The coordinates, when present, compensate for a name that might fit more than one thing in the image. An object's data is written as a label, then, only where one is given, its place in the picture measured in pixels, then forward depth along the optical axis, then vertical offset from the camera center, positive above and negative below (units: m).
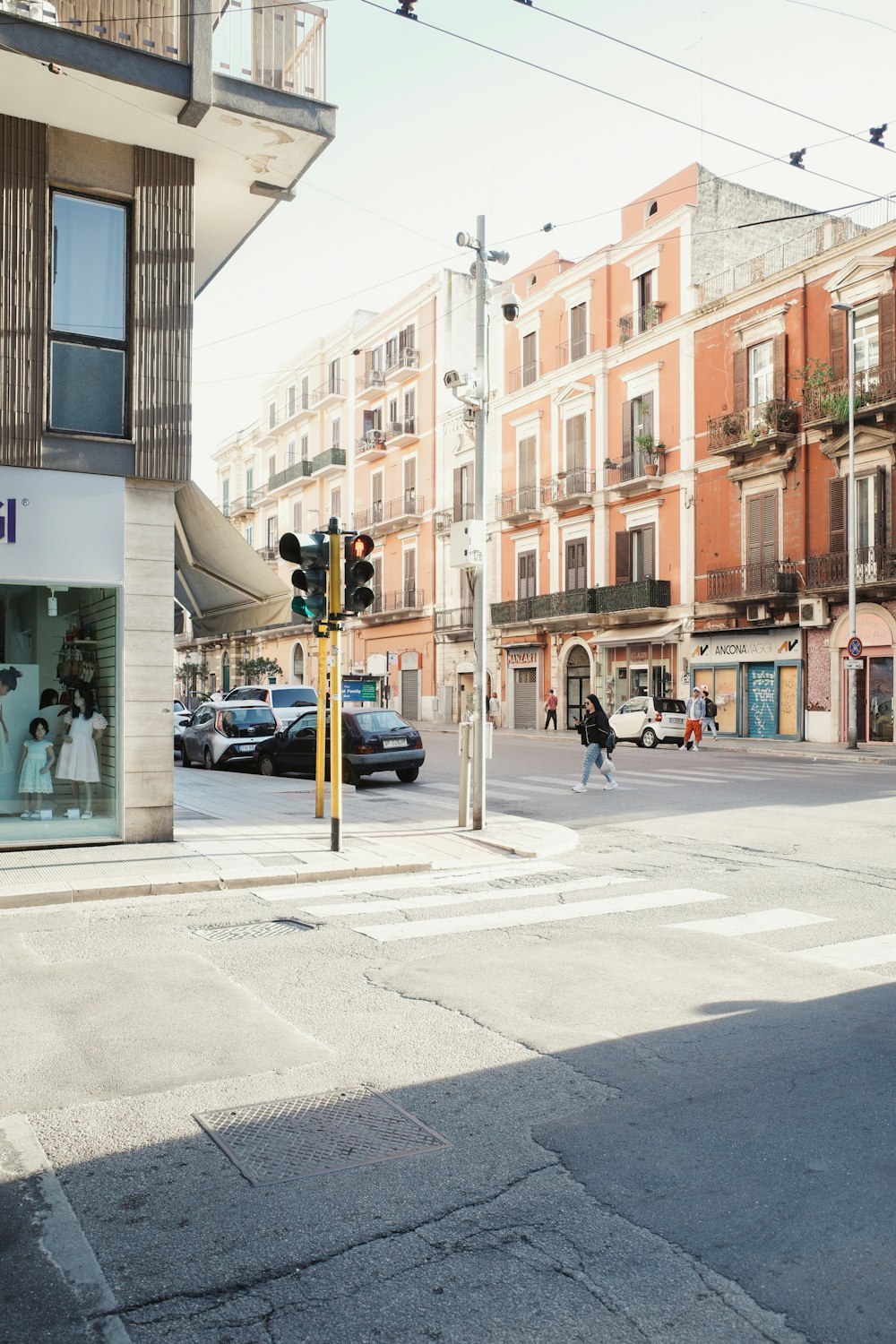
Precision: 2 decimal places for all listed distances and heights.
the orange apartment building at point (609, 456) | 37.31 +8.70
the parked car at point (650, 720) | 32.12 -0.74
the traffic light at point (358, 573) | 10.98 +1.19
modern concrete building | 10.69 +3.25
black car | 19.55 -0.87
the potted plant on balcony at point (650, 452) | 37.91 +8.20
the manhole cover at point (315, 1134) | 3.79 -1.56
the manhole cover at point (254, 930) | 7.33 -1.55
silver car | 24.64 -0.83
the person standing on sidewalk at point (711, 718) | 33.17 -0.67
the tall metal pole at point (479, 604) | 12.46 +1.02
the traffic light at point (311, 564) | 11.19 +1.32
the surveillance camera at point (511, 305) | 12.66 +4.41
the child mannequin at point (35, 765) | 11.12 -0.69
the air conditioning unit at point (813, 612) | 31.30 +2.32
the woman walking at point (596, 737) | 17.50 -0.66
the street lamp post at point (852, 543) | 27.80 +3.82
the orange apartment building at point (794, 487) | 29.73 +6.04
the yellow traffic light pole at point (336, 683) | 10.85 +0.12
